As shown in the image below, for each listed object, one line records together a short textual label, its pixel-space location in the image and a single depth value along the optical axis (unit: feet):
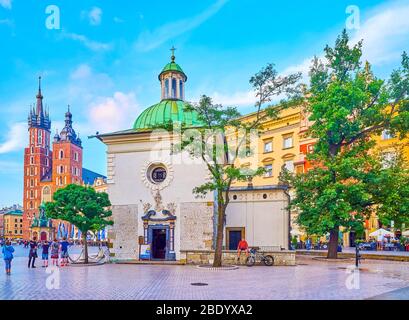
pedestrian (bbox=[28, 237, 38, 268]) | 75.82
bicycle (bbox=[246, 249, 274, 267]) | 73.77
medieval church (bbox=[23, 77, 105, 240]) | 408.46
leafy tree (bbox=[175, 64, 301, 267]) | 69.31
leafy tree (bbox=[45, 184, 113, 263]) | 79.51
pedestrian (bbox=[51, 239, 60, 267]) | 76.23
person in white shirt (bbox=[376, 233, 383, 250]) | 124.98
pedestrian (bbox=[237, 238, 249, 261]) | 75.72
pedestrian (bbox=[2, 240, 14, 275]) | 61.31
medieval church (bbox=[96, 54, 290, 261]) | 83.61
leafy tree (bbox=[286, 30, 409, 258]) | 78.95
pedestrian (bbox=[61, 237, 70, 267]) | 78.12
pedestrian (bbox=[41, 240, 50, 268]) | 79.66
